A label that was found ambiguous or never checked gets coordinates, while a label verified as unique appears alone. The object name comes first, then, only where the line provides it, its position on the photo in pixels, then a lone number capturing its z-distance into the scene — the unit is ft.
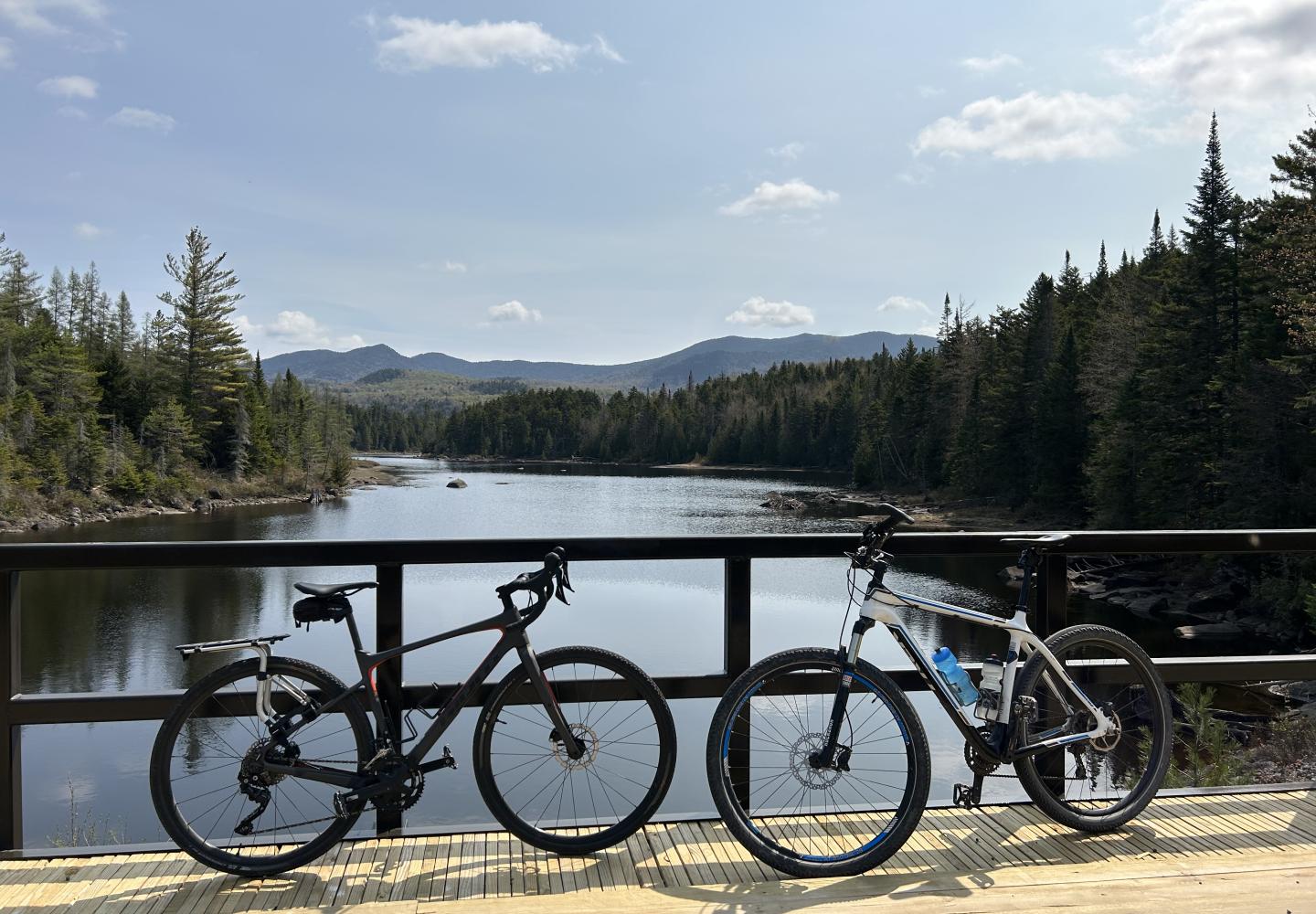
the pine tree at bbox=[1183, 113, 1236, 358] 86.22
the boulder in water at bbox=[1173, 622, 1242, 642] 63.67
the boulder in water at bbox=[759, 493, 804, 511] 160.66
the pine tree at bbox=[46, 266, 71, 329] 297.53
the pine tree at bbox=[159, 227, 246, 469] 201.36
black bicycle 9.03
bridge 8.48
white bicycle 9.16
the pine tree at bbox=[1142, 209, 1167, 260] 137.59
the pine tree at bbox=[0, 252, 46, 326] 208.85
